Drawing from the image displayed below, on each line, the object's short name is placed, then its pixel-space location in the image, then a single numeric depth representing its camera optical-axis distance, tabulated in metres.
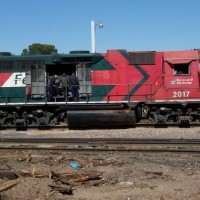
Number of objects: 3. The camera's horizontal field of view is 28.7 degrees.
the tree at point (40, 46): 83.81
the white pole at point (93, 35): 26.33
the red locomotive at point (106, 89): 16.67
